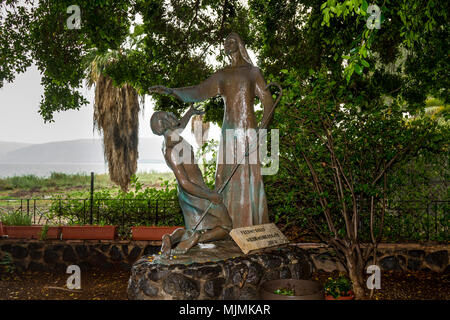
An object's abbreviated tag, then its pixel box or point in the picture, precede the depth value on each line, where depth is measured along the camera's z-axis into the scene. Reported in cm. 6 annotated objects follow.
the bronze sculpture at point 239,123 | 466
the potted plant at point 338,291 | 412
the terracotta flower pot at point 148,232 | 737
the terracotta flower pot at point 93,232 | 760
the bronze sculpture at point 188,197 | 421
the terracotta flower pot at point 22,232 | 784
